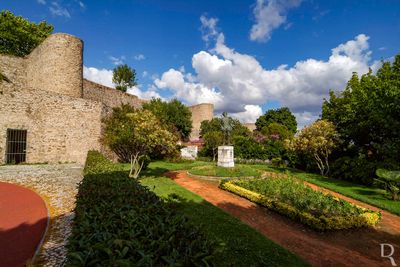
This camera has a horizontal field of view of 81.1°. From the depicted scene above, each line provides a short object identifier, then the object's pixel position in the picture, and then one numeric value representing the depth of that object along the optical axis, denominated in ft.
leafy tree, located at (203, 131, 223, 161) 97.76
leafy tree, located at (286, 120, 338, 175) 59.47
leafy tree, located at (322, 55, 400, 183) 41.14
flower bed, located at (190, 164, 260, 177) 51.63
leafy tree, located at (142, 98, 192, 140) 120.80
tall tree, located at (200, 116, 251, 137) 132.06
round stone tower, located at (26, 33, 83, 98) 74.23
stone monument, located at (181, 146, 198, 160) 105.09
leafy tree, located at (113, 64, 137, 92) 140.67
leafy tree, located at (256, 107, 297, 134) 175.22
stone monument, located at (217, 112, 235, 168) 59.31
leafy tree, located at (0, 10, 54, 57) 96.47
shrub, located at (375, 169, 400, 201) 37.45
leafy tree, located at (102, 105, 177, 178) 37.78
